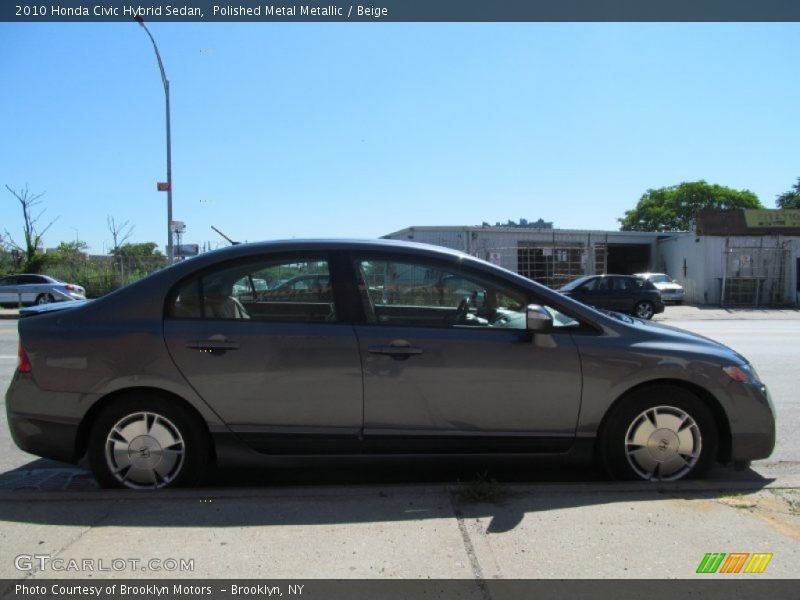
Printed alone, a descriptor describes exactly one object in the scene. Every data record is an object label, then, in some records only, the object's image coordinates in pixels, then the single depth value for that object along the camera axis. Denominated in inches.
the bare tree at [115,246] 1359.5
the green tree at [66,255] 1186.0
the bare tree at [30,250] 1171.9
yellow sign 1089.4
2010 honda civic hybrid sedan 140.1
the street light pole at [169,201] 763.8
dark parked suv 715.4
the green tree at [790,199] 2170.4
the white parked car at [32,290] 831.1
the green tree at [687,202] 2407.7
